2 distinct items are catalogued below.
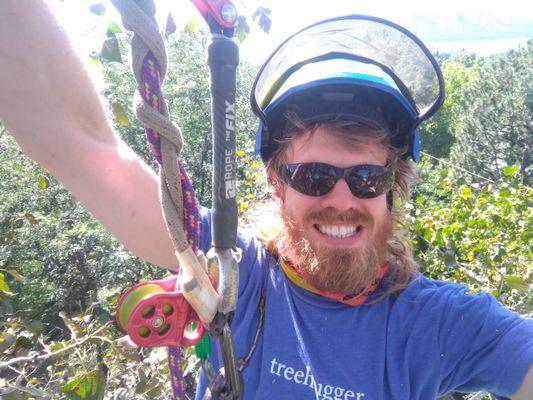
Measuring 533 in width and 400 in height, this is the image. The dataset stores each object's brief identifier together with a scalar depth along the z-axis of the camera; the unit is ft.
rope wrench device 0.86
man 1.32
